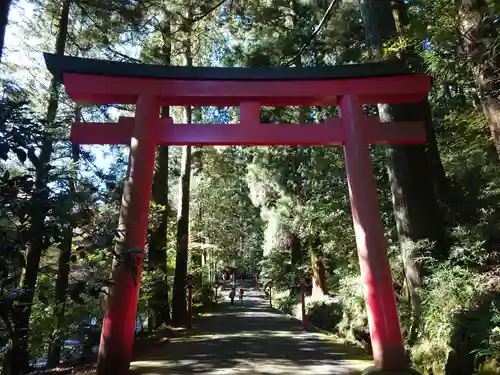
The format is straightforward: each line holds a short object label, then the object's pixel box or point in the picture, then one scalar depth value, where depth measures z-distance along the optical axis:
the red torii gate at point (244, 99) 4.75
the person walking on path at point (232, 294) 19.23
